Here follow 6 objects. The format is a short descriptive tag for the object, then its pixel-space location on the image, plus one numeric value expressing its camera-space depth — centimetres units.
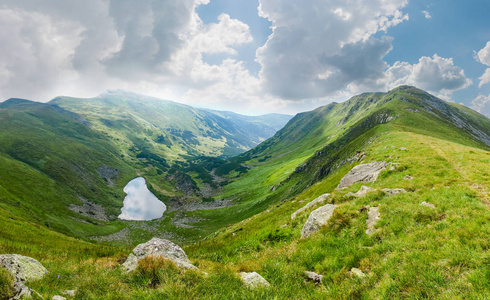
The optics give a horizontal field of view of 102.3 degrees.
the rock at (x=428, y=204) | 1279
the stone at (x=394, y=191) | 1771
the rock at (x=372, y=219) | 1225
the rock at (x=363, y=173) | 3288
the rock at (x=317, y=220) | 1456
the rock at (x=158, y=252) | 1017
